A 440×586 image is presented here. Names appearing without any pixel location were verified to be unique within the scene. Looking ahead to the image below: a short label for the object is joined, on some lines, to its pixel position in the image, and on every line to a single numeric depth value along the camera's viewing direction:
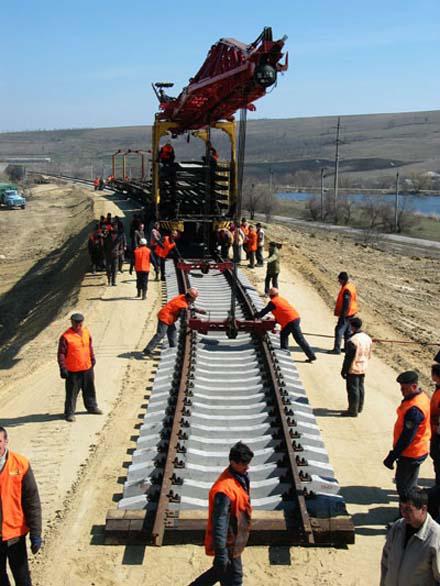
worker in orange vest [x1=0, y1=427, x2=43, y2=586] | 5.42
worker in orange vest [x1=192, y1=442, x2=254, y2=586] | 5.28
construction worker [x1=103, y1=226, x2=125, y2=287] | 18.36
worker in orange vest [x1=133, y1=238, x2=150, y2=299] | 16.39
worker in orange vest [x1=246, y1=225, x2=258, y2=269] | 21.34
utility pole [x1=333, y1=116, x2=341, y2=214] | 53.90
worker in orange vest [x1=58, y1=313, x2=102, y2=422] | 9.78
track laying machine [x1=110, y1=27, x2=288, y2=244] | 15.21
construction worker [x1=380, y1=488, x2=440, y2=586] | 4.57
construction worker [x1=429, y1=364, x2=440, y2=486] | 7.26
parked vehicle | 57.09
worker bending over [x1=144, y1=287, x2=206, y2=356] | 12.10
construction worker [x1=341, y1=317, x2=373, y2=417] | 10.07
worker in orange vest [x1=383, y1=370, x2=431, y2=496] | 7.00
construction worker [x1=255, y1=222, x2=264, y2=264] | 21.75
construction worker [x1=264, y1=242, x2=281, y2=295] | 17.53
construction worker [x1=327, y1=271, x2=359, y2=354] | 13.19
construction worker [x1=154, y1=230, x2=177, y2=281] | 19.09
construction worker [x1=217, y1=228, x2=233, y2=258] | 20.42
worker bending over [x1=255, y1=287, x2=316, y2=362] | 12.36
